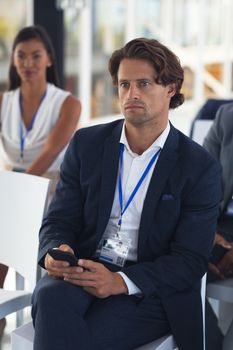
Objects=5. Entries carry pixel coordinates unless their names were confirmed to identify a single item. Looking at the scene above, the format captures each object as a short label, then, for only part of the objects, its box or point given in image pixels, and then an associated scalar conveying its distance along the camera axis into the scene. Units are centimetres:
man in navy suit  352
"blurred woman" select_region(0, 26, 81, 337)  621
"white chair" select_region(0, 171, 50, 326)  422
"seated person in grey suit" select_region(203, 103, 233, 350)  446
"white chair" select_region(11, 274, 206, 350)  355
